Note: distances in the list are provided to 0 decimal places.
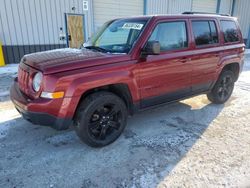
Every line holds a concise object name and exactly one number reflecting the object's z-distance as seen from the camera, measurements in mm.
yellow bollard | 9178
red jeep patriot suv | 2852
